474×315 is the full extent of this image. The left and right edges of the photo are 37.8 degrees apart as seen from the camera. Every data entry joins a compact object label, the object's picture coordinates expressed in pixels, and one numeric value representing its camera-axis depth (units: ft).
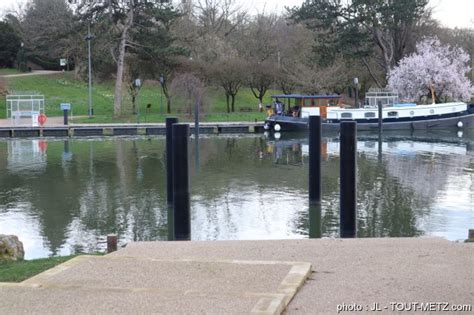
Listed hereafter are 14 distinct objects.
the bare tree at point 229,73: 188.03
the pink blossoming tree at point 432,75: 182.39
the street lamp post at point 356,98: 173.68
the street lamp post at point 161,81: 178.01
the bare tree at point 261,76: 190.49
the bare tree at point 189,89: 169.27
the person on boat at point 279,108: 162.71
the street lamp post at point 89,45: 168.30
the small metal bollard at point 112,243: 34.73
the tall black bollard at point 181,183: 43.80
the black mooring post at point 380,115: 142.61
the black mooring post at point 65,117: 162.18
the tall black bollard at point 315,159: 54.80
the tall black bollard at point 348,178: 44.45
